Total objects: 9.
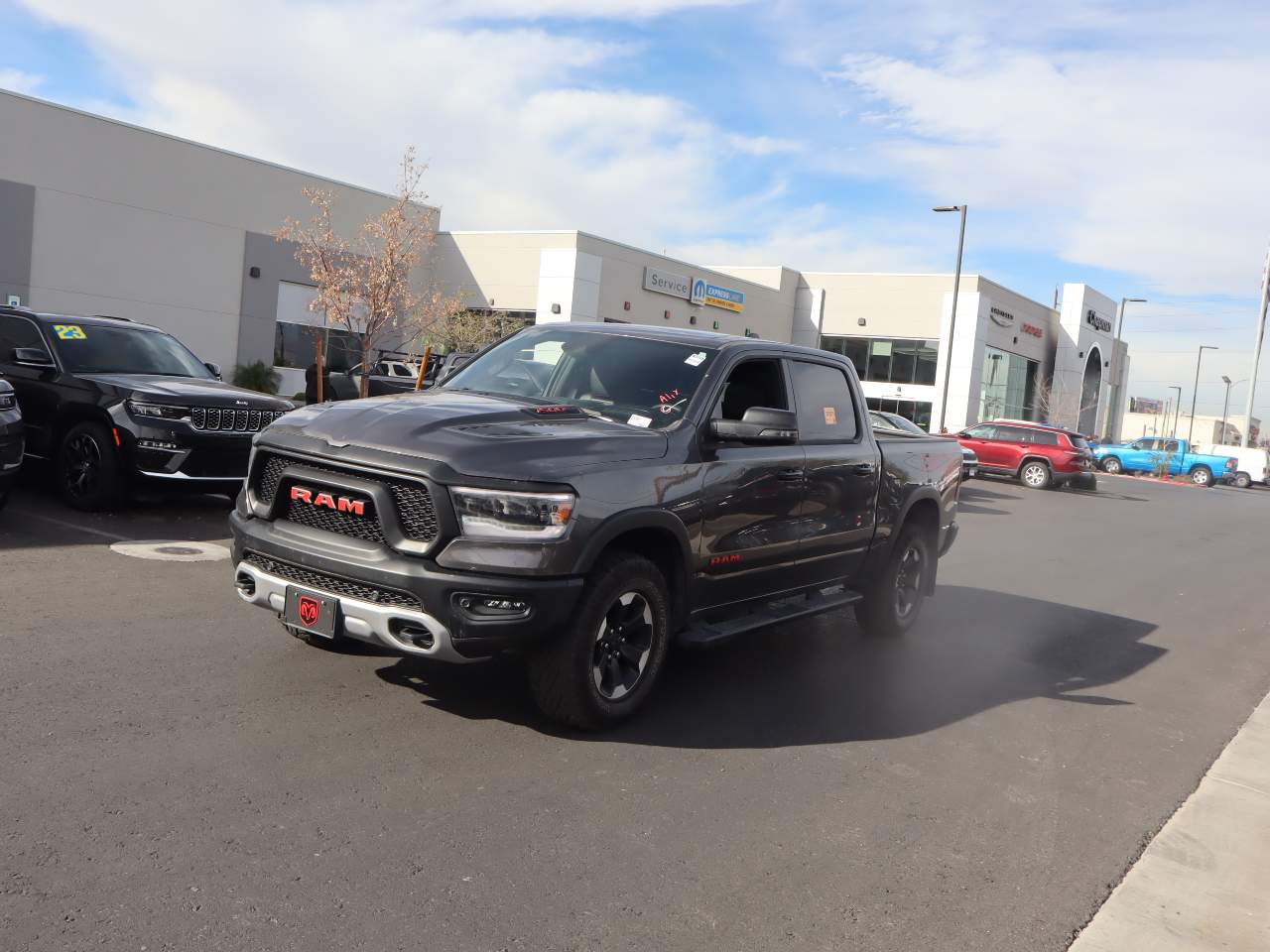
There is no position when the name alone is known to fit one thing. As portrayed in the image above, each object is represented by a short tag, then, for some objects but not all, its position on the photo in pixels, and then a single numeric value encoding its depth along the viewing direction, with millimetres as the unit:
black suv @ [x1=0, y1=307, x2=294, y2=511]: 9211
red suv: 28391
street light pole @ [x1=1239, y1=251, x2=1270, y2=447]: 48438
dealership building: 26969
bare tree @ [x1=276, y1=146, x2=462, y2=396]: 19609
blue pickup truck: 43281
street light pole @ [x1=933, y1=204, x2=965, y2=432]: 32244
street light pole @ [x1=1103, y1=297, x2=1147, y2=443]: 73262
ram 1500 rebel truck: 4504
